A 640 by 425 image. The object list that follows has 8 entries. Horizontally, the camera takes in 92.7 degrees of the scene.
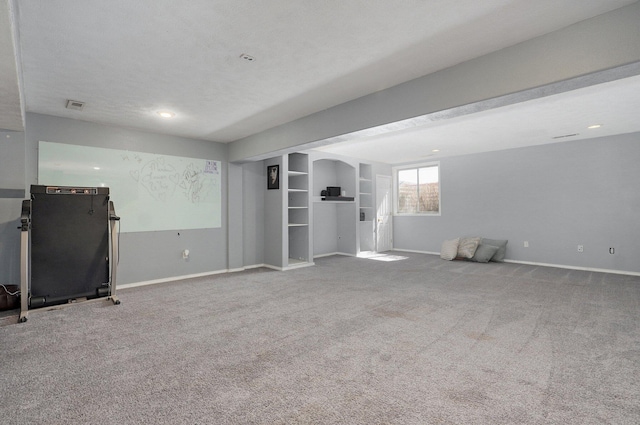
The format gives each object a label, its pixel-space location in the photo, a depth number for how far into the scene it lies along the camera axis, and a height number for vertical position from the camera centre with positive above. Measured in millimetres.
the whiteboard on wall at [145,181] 4137 +595
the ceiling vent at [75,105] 3537 +1377
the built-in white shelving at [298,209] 6191 +180
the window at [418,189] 7836 +721
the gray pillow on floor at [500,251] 6488 -760
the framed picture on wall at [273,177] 5844 +812
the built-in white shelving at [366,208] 7824 +235
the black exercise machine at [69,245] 3514 -291
